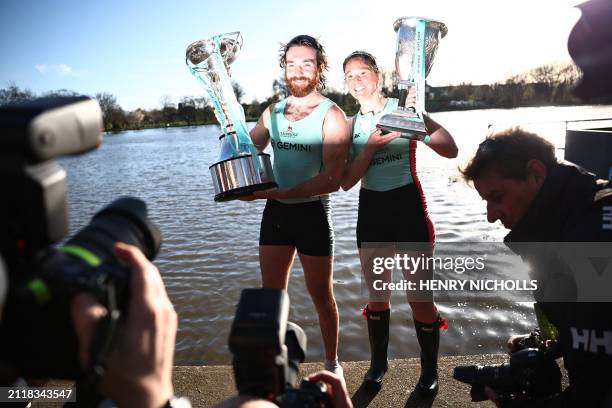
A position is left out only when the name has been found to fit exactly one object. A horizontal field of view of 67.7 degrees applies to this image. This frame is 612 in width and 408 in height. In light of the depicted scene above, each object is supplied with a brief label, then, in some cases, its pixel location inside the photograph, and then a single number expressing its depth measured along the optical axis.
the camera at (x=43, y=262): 0.72
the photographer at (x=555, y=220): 1.36
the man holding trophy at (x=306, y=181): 2.74
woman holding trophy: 2.76
